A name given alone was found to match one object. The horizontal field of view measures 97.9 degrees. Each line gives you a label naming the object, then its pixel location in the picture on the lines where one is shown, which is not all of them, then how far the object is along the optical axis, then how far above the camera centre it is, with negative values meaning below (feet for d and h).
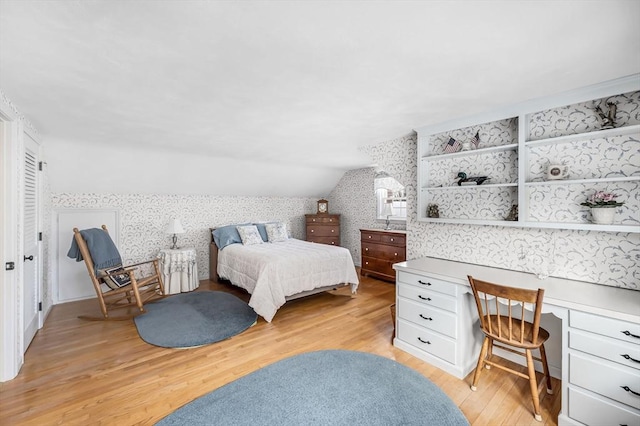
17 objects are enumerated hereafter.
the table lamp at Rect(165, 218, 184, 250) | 14.70 -0.80
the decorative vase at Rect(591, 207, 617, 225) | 6.56 -0.07
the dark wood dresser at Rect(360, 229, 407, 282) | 16.02 -2.37
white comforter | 11.49 -2.68
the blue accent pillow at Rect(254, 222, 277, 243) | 17.63 -1.16
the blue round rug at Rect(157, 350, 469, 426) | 6.04 -4.47
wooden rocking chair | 10.85 -2.95
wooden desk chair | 6.06 -2.85
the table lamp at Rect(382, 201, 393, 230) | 18.42 +0.00
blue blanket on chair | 11.21 -1.56
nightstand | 14.57 -3.04
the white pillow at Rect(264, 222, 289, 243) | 17.47 -1.28
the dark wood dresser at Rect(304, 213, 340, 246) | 20.81 -1.27
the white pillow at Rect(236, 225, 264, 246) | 16.26 -1.36
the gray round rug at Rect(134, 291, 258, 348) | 9.60 -4.30
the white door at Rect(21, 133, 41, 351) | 8.72 -1.02
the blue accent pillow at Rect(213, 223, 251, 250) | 16.21 -1.42
